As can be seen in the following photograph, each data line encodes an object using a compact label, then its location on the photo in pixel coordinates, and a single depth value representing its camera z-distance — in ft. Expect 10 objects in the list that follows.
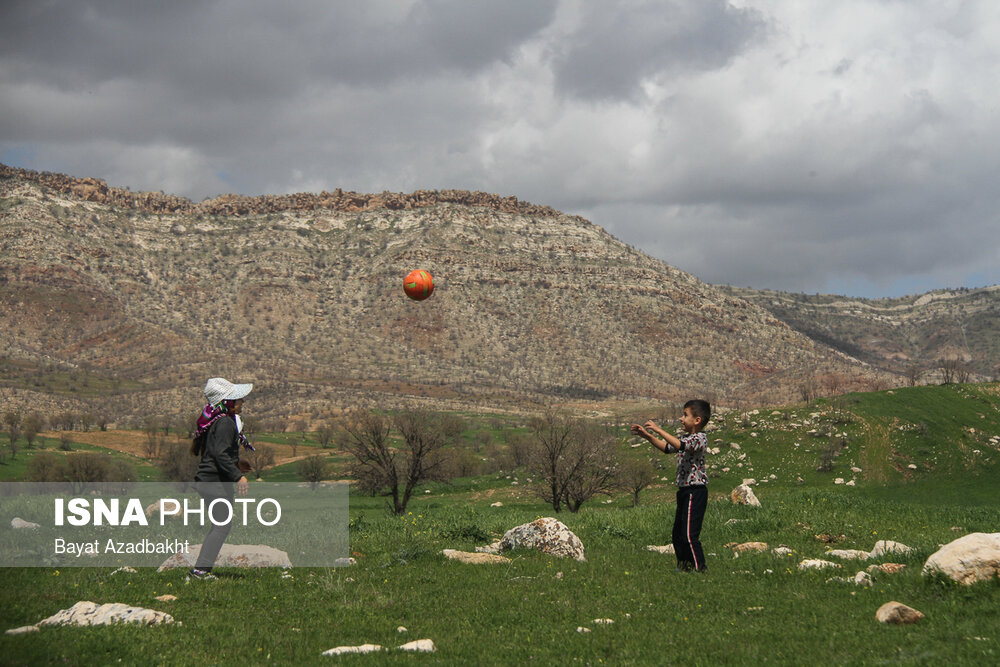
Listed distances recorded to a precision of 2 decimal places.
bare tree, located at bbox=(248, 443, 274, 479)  264.35
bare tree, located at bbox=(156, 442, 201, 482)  205.77
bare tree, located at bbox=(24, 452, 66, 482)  184.11
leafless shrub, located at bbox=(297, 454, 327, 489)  236.84
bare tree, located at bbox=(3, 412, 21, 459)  279.90
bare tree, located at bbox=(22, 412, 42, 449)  293.23
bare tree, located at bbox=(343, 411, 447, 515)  133.49
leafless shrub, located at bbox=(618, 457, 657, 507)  143.43
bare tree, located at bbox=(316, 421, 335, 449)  329.31
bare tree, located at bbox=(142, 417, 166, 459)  292.61
